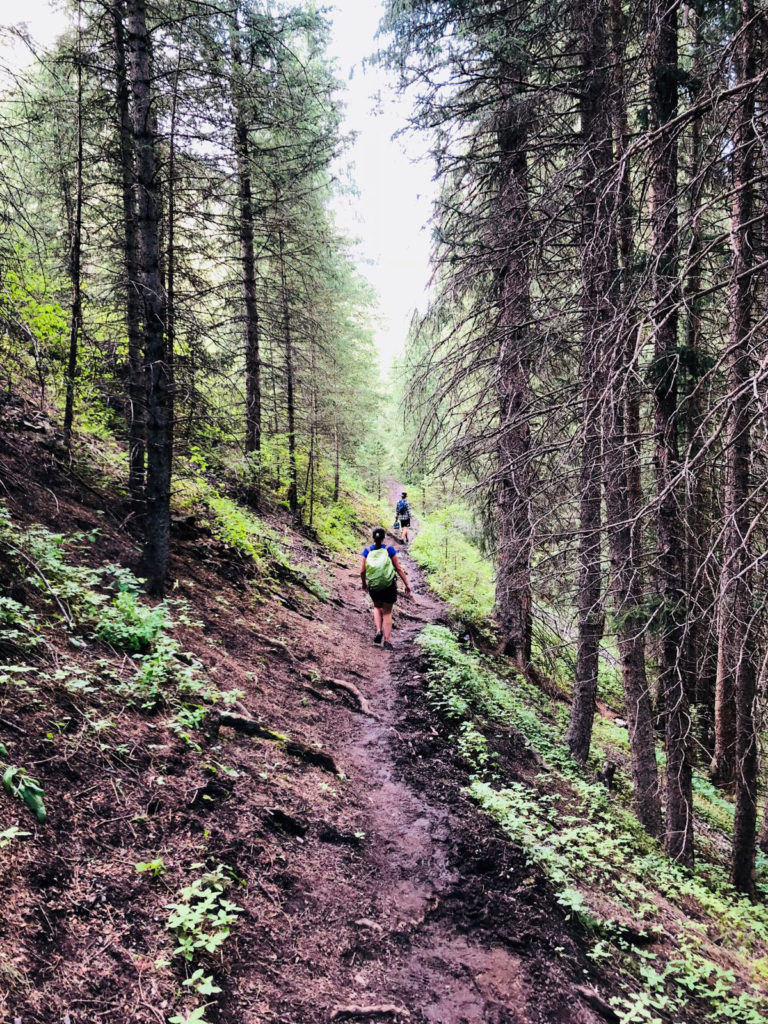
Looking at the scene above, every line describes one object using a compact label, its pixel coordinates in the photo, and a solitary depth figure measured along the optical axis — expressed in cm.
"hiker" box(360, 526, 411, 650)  900
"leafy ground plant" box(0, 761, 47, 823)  258
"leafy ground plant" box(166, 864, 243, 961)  272
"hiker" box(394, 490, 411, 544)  2377
